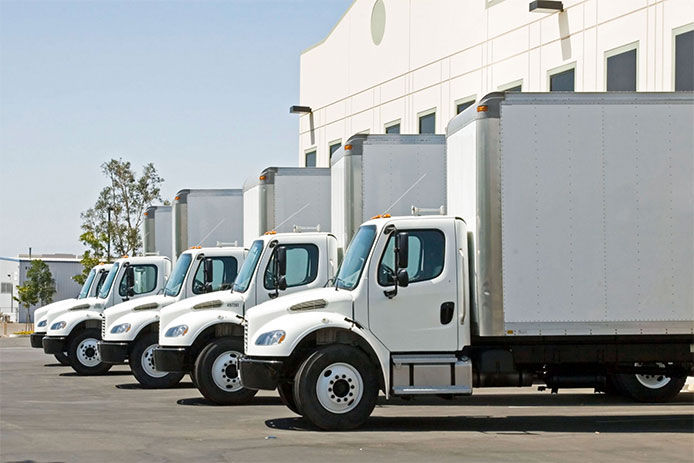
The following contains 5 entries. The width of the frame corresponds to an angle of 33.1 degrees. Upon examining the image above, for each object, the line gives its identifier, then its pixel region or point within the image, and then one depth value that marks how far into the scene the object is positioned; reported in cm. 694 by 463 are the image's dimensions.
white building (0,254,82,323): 9831
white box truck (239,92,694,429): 1333
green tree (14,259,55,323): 7864
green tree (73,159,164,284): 5978
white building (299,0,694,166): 2173
